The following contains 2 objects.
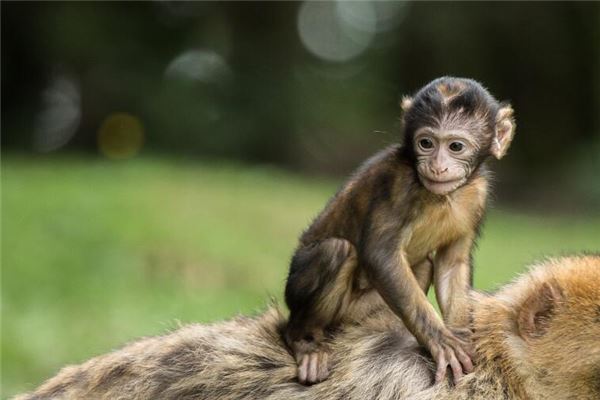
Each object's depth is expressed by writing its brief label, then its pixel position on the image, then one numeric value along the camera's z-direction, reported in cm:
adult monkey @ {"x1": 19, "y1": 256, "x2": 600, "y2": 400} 931
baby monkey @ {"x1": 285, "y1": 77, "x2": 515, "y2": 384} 1008
